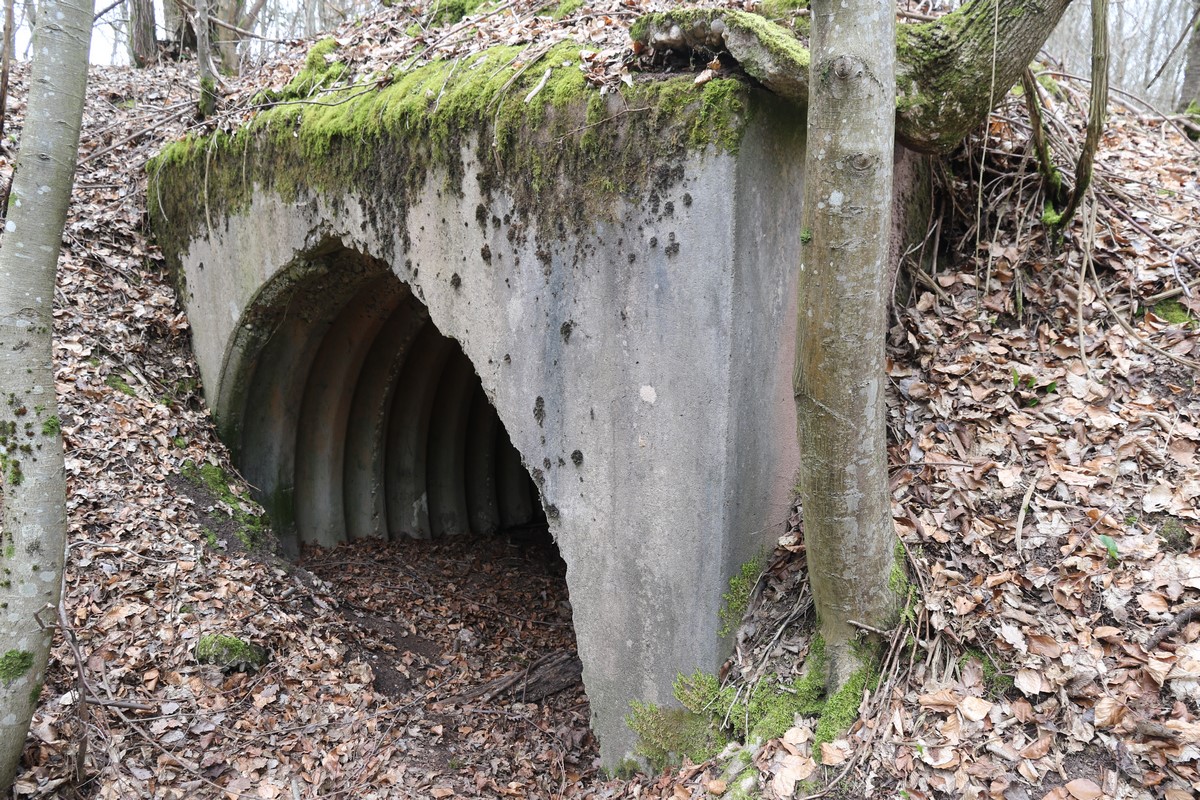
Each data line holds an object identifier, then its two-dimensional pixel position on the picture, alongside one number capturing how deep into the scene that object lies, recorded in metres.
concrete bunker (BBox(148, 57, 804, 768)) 3.31
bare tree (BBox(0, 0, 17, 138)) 6.55
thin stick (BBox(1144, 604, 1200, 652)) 2.78
